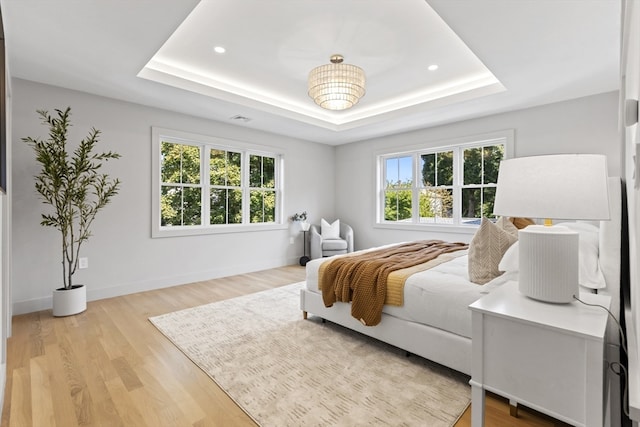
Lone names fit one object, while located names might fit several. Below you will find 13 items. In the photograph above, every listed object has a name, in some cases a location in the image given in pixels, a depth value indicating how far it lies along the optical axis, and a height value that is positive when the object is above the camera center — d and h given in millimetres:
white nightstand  1026 -533
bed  1551 -642
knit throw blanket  2357 -552
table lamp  1120 +20
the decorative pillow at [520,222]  3064 -106
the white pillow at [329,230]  5832 -344
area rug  1687 -1100
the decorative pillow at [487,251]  2071 -271
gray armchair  5582 -622
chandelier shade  2932 +1269
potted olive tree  3096 +245
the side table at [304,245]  5932 -645
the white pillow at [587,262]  1546 -281
